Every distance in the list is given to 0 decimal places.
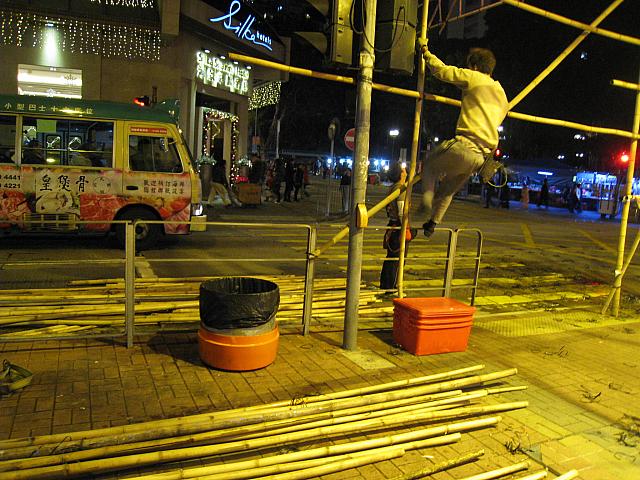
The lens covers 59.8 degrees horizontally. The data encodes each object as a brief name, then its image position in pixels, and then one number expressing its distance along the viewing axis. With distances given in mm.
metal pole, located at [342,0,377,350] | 5250
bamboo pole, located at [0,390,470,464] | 3279
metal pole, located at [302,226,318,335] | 5883
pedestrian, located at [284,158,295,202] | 25391
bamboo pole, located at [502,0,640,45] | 6165
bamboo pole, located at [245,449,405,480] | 3365
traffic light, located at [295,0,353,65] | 5121
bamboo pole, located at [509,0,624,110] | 6090
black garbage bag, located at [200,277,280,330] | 4844
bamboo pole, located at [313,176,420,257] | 5730
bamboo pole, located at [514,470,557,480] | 3576
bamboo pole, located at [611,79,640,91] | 7116
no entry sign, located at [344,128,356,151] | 17594
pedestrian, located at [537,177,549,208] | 34094
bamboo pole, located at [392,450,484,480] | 3567
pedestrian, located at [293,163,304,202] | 26234
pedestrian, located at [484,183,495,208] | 31562
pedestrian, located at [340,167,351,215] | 22984
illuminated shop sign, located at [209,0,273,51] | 18938
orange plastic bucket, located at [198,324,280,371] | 4953
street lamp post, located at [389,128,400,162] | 58856
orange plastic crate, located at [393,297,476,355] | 5816
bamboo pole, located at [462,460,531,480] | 3541
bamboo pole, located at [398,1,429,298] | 5695
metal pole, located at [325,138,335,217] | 20103
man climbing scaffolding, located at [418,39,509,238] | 5254
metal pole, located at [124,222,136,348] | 5262
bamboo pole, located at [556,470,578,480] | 3591
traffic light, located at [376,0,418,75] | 5277
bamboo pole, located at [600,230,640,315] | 7880
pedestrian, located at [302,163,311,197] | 27864
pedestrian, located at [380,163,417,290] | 8227
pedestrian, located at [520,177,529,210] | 33438
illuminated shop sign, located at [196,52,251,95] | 19719
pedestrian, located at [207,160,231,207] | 20344
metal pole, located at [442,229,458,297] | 6862
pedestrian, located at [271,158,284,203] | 25875
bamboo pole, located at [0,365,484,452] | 3377
